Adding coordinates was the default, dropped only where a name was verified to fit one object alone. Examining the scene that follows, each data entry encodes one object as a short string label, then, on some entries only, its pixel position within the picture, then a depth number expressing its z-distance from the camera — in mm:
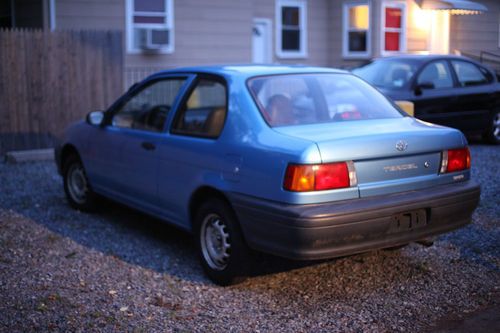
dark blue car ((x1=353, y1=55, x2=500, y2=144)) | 11445
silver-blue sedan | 4668
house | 14883
